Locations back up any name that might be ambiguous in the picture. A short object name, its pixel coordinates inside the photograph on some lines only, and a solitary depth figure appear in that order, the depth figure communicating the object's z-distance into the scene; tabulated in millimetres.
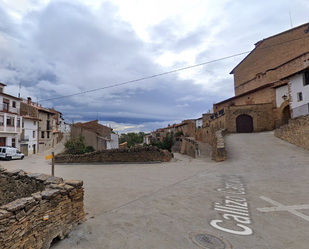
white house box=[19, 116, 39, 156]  30597
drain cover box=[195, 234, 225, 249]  3064
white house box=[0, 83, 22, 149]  26530
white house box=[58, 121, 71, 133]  60297
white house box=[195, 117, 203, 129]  42412
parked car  21125
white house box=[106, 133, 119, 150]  30984
